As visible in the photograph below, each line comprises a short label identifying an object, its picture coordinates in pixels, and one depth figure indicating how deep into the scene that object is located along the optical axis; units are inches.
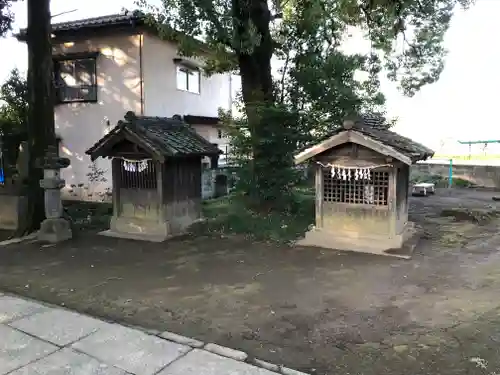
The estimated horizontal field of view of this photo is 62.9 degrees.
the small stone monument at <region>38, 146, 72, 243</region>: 432.8
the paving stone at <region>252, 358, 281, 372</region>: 176.9
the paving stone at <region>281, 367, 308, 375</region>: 173.2
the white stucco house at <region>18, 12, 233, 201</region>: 654.5
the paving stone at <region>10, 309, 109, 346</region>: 207.8
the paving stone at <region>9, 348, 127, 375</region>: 173.5
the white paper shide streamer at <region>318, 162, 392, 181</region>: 362.6
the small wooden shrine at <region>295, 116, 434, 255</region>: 356.5
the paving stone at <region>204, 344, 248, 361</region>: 187.2
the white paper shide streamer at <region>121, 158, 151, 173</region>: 435.0
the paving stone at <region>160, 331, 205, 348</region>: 199.9
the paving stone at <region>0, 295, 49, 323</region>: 236.4
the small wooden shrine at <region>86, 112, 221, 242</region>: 425.4
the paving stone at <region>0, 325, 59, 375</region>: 180.9
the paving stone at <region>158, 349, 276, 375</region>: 173.2
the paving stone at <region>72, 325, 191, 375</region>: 179.8
